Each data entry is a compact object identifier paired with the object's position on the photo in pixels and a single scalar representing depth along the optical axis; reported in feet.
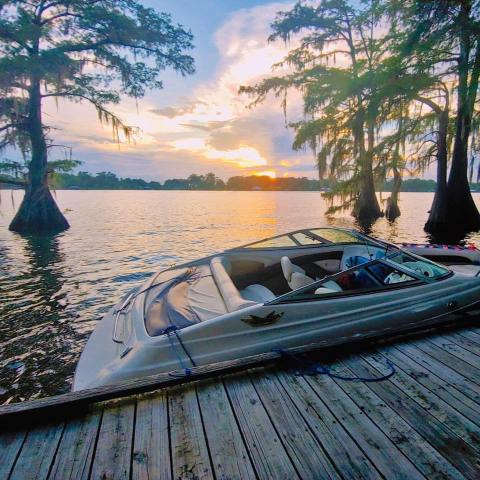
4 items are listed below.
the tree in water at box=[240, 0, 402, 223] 74.90
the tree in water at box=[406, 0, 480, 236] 45.21
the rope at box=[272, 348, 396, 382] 9.89
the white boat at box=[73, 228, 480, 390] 11.57
